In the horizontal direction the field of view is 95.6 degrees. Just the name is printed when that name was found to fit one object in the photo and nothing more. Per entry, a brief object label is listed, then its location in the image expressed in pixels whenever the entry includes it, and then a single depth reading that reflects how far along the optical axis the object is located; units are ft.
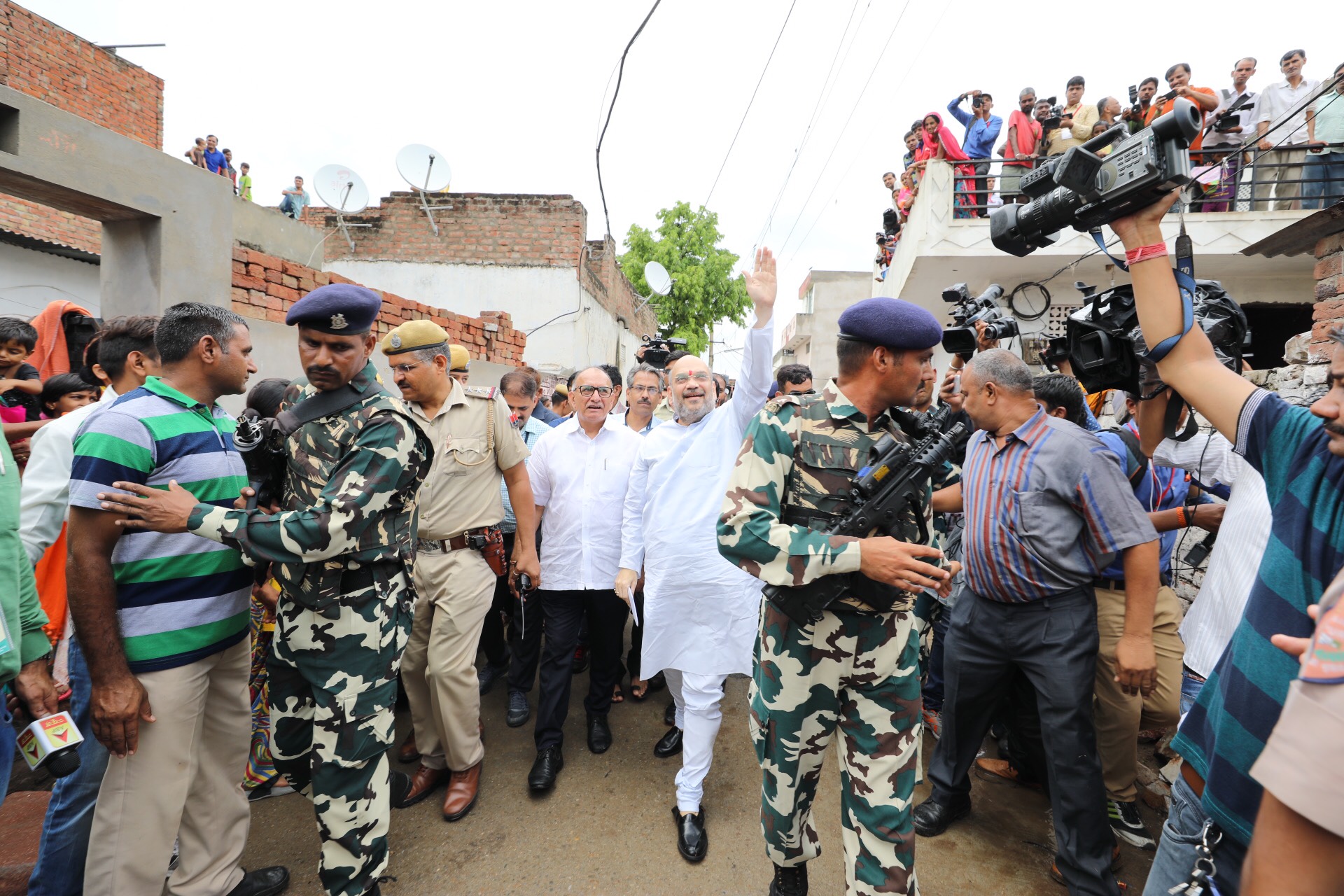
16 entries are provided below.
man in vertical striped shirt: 7.37
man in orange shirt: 22.03
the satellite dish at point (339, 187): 32.53
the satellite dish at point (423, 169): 37.09
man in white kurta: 9.36
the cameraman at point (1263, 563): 3.82
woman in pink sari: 28.84
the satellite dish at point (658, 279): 44.83
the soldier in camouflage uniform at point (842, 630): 6.12
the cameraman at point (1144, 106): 25.03
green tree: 73.36
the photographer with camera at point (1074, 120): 26.40
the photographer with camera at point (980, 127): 28.37
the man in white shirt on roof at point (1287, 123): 22.91
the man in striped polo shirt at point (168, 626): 5.88
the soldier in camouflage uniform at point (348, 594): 6.59
